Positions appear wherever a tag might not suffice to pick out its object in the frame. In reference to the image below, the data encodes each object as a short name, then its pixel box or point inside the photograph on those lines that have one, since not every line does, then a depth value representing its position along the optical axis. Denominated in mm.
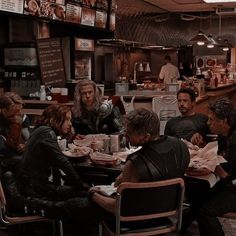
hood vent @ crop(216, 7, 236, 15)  12056
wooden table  3016
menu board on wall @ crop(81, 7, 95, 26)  8164
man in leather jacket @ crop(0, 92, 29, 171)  3395
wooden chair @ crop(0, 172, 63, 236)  2855
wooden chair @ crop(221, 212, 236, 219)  3119
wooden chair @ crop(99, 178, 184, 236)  2361
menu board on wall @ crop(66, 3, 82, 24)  7578
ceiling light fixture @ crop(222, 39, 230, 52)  13159
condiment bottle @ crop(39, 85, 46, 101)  6637
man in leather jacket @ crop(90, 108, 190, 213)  2383
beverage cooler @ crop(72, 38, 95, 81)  8914
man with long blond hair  4336
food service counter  7117
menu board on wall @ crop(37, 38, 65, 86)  7166
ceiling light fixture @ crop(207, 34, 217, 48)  11203
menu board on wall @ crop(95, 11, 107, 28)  8727
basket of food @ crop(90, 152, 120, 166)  3041
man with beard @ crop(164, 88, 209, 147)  4098
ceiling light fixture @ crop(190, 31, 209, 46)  10883
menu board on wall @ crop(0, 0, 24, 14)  6104
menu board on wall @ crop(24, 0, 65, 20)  6562
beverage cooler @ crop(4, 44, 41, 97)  7082
